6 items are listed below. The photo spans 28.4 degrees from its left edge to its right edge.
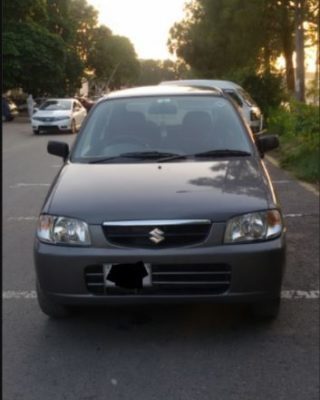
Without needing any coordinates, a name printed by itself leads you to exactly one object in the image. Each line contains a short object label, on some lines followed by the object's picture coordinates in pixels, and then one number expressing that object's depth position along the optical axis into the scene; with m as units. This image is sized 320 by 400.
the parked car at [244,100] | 12.73
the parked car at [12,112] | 32.12
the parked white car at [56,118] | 24.36
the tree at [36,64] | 21.06
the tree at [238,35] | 17.66
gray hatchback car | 3.75
